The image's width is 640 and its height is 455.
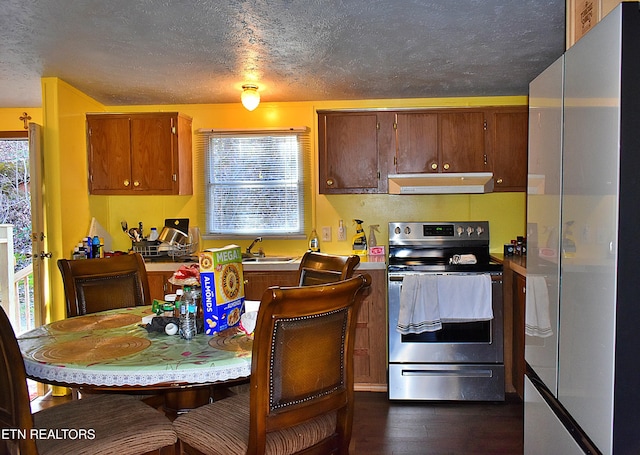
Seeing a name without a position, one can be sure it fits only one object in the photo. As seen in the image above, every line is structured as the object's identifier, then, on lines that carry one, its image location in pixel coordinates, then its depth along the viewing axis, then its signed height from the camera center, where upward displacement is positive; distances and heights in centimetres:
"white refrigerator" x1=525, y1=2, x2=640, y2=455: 112 -10
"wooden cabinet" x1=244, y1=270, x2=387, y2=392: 377 -91
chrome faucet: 422 -36
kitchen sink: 411 -41
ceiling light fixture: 359 +78
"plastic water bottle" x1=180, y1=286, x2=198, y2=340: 198 -43
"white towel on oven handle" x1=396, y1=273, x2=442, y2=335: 349 -68
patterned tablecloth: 161 -50
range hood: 384 +18
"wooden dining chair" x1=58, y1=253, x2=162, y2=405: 257 -40
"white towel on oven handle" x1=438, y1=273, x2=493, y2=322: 348 -62
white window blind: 427 +22
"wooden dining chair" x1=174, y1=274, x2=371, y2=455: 149 -55
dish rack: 417 -33
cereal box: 194 -31
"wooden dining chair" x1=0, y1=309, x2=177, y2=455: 150 -73
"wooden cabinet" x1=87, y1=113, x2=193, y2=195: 402 +45
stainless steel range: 349 -87
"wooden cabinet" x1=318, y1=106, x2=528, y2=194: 390 +48
